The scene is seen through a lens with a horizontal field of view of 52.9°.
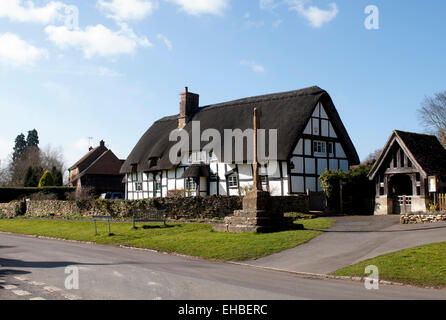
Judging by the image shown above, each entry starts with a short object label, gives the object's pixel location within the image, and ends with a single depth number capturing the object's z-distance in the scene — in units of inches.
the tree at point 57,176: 2491.5
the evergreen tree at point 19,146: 3415.4
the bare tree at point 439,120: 1769.3
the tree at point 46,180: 2259.1
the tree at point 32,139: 3540.8
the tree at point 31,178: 2423.7
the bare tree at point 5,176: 3027.1
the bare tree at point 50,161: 3100.4
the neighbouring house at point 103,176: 2145.7
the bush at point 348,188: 1134.4
